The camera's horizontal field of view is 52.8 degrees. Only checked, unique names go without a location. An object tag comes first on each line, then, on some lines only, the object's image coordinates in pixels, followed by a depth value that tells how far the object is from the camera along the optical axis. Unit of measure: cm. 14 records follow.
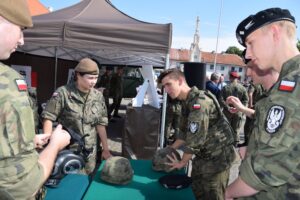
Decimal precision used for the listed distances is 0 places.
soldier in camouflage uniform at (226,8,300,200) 112
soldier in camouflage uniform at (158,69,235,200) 250
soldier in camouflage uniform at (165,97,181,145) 663
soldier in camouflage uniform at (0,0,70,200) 98
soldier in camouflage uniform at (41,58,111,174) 299
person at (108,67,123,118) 987
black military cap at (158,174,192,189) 218
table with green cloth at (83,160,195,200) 206
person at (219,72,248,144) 677
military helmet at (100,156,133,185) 222
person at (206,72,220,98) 761
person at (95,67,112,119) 938
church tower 5908
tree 8798
